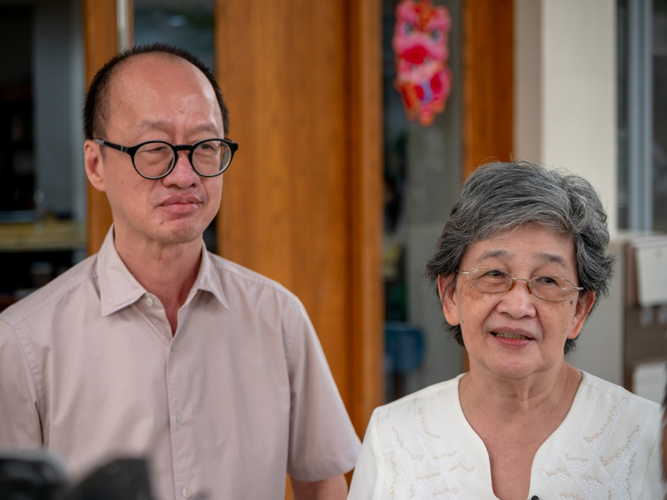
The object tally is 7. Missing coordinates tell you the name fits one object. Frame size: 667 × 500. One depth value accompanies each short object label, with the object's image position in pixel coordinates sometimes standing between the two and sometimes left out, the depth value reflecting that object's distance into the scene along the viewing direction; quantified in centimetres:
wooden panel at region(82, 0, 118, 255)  223
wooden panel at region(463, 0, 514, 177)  302
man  134
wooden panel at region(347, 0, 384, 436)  276
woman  123
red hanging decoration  289
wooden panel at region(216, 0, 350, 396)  256
